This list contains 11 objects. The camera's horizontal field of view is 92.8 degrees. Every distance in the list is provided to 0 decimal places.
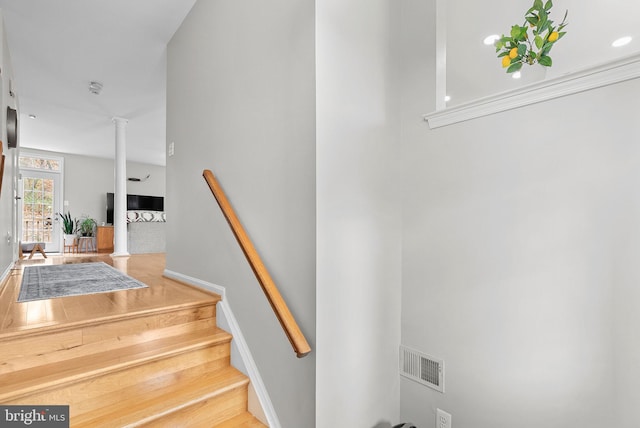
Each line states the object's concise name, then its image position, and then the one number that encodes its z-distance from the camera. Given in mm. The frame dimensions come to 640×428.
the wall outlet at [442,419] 1543
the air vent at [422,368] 1603
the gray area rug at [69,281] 2334
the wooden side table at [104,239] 6992
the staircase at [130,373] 1376
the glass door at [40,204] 7270
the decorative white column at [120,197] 5172
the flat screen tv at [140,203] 8273
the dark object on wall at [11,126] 2965
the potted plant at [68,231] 7324
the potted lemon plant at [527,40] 1276
